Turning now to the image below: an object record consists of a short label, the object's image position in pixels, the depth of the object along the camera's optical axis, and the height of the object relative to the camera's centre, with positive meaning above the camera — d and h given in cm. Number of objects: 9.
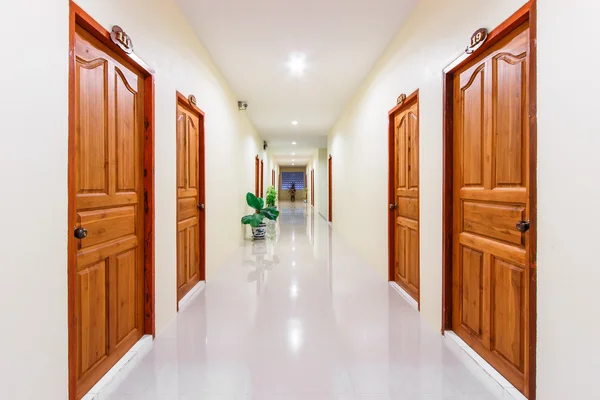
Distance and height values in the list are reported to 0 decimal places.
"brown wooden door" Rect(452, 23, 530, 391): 181 -6
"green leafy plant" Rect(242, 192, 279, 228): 667 -37
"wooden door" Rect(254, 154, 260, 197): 917 +60
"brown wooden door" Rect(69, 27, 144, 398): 179 -7
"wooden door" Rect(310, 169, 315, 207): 1712 +80
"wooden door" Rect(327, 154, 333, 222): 1037 +23
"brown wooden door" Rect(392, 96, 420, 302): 338 -1
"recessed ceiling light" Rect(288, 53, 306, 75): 430 +187
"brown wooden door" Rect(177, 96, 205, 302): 340 -2
